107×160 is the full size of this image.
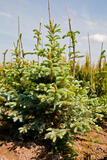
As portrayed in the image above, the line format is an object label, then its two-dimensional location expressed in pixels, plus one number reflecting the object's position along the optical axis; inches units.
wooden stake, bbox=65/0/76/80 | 116.5
